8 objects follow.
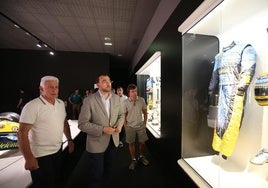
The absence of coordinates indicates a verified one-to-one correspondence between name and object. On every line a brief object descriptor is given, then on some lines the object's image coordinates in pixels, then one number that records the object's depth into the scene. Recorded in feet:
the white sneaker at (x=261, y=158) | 3.53
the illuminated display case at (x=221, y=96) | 4.21
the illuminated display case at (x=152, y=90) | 10.96
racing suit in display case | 4.09
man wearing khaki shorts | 10.25
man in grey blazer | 6.29
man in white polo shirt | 4.78
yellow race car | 7.13
